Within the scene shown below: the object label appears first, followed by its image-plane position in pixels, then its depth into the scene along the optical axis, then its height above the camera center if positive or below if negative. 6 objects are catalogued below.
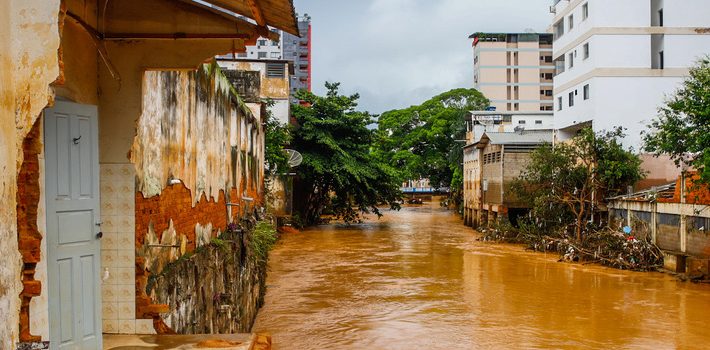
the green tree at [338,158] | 30.38 +0.63
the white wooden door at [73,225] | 4.36 -0.37
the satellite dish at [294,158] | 25.73 +0.54
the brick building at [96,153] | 3.29 +0.15
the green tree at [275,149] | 24.59 +0.88
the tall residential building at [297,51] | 66.38 +12.68
